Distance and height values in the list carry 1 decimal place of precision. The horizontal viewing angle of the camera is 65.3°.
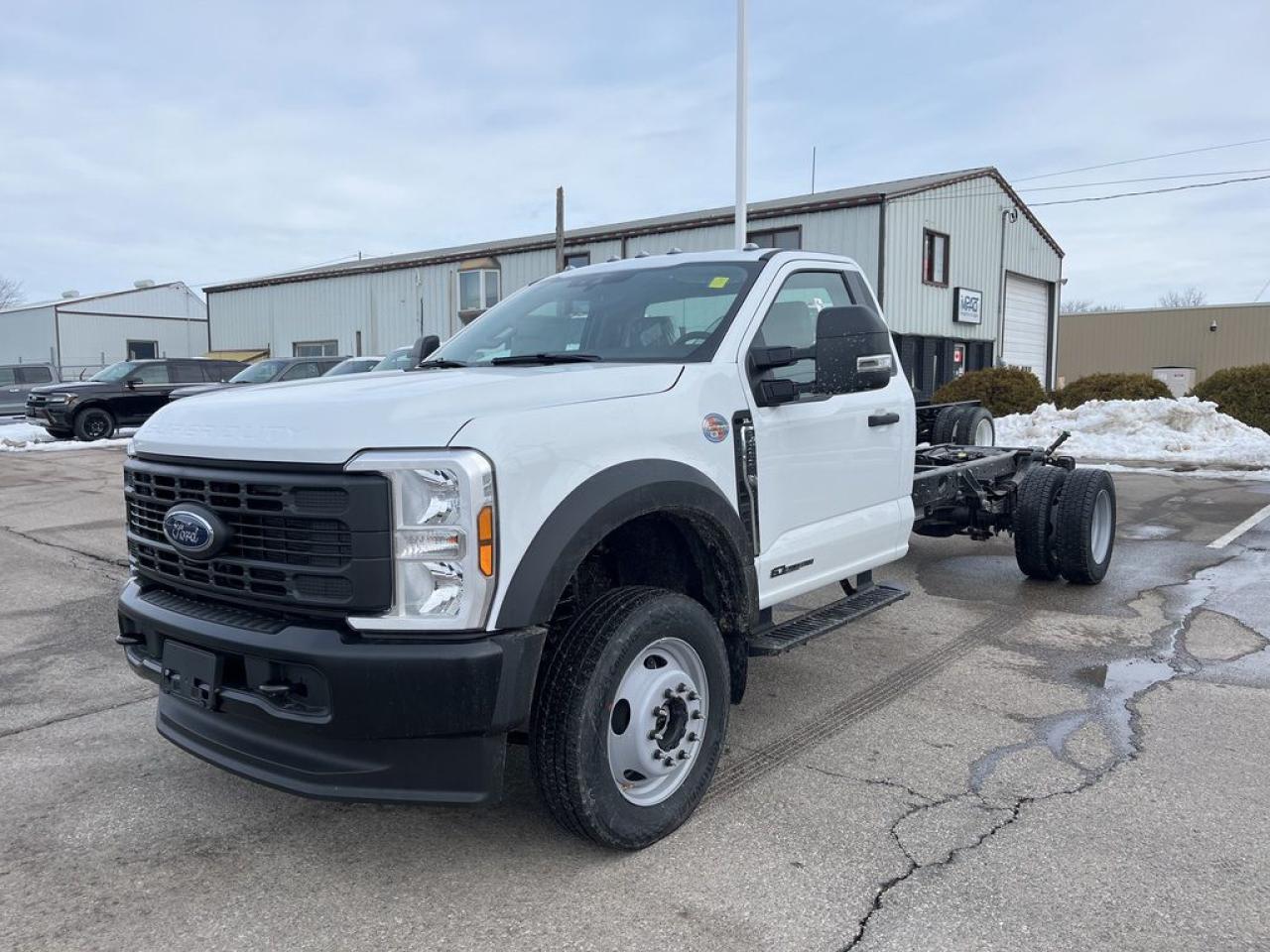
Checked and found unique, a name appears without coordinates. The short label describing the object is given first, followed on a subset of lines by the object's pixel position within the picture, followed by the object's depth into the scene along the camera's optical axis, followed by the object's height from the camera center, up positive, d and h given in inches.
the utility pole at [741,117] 621.0 +150.1
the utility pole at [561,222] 957.2 +130.7
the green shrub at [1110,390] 713.0 -26.7
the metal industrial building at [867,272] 971.3 +102.7
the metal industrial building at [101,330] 1898.4 +61.7
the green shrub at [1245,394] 656.4 -28.4
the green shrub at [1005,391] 775.1 -29.6
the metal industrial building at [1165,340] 1688.0 +21.1
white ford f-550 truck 106.6 -23.5
